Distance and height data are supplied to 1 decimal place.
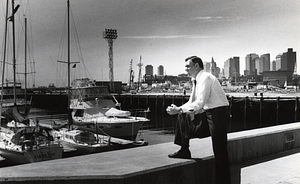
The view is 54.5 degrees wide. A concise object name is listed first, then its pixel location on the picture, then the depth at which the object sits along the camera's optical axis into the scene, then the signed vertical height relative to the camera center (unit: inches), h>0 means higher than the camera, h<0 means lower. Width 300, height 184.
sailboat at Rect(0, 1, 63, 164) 546.3 -122.9
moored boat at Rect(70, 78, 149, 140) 903.7 -99.9
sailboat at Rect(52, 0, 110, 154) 668.7 -140.9
